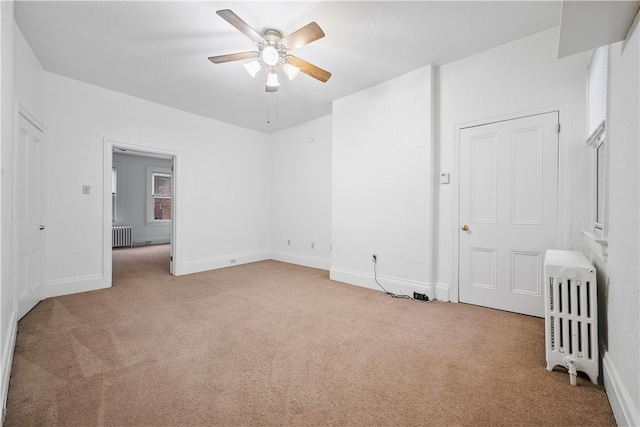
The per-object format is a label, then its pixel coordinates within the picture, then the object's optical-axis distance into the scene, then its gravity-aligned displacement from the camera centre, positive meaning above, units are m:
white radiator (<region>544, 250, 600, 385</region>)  1.67 -0.67
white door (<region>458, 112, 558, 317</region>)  2.61 +0.02
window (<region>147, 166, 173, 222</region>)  8.06 +0.50
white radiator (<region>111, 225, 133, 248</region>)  7.36 -0.74
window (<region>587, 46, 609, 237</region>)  1.84 +0.74
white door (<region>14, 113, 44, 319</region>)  2.58 -0.03
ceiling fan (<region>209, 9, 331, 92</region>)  2.10 +1.44
